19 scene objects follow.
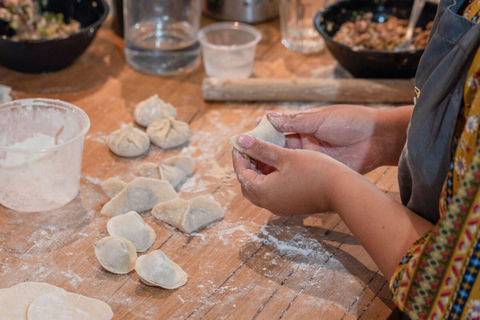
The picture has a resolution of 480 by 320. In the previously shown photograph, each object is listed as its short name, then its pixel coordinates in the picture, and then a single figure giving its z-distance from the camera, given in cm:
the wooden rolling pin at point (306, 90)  161
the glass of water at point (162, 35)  178
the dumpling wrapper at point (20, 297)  95
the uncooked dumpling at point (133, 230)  112
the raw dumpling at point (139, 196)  119
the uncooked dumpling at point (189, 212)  116
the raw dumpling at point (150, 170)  131
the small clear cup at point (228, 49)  169
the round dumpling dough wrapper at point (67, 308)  94
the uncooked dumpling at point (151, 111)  150
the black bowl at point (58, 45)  157
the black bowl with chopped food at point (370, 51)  159
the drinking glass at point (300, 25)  192
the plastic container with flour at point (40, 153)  116
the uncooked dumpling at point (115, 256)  105
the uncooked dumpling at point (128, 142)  137
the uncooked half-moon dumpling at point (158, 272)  102
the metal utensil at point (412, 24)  172
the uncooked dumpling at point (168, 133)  142
